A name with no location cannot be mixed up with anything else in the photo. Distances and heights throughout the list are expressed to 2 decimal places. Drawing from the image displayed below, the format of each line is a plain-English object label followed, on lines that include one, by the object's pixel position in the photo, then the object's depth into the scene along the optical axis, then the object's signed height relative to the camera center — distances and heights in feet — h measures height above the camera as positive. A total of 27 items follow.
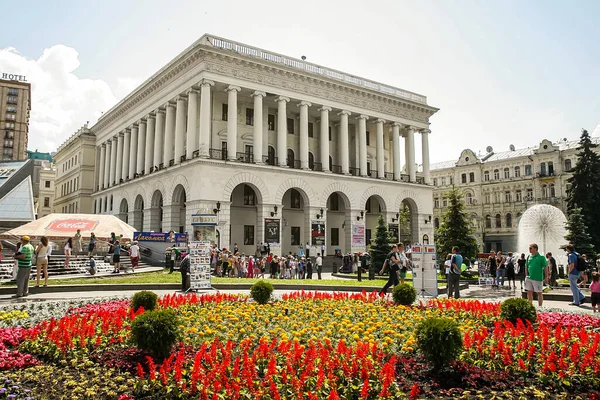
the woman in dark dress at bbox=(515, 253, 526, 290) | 72.69 -2.47
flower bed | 17.85 -5.15
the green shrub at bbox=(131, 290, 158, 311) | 30.71 -3.40
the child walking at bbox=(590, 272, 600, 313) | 40.96 -3.81
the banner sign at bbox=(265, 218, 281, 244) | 111.24 +4.85
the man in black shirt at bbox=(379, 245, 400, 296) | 46.47 -1.70
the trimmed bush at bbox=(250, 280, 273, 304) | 38.11 -3.53
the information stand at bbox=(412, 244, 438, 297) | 50.19 -2.31
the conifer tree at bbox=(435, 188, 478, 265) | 96.43 +3.77
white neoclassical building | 110.93 +29.50
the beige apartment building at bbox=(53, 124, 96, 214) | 190.19 +35.72
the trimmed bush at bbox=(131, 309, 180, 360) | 21.18 -3.86
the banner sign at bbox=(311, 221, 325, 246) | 118.93 +4.56
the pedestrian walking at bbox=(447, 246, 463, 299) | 48.26 -2.70
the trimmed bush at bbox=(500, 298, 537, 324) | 28.12 -3.92
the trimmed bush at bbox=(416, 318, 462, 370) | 19.83 -4.13
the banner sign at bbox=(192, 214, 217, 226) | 75.61 +5.35
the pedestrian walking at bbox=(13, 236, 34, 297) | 45.34 -1.45
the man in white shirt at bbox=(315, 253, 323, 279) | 86.02 -2.85
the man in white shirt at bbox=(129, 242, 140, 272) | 80.59 -0.66
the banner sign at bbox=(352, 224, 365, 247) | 127.58 +4.24
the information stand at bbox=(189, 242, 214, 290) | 53.36 -1.71
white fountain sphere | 99.55 +4.16
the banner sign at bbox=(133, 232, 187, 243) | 97.09 +3.09
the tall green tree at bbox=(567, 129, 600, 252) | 124.77 +17.18
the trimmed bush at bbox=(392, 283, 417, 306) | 37.78 -3.76
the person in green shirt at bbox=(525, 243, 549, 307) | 41.14 -2.16
